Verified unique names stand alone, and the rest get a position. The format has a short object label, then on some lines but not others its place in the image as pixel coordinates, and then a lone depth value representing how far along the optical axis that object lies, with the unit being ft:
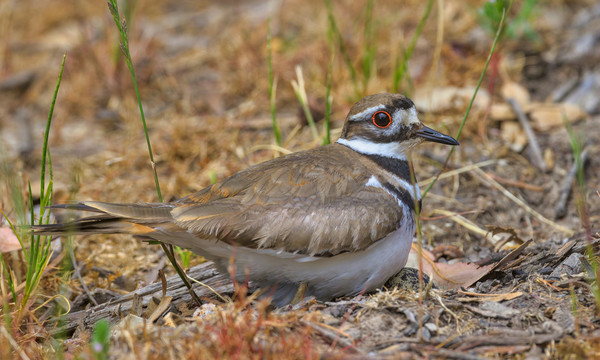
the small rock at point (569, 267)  22.95
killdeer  22.41
